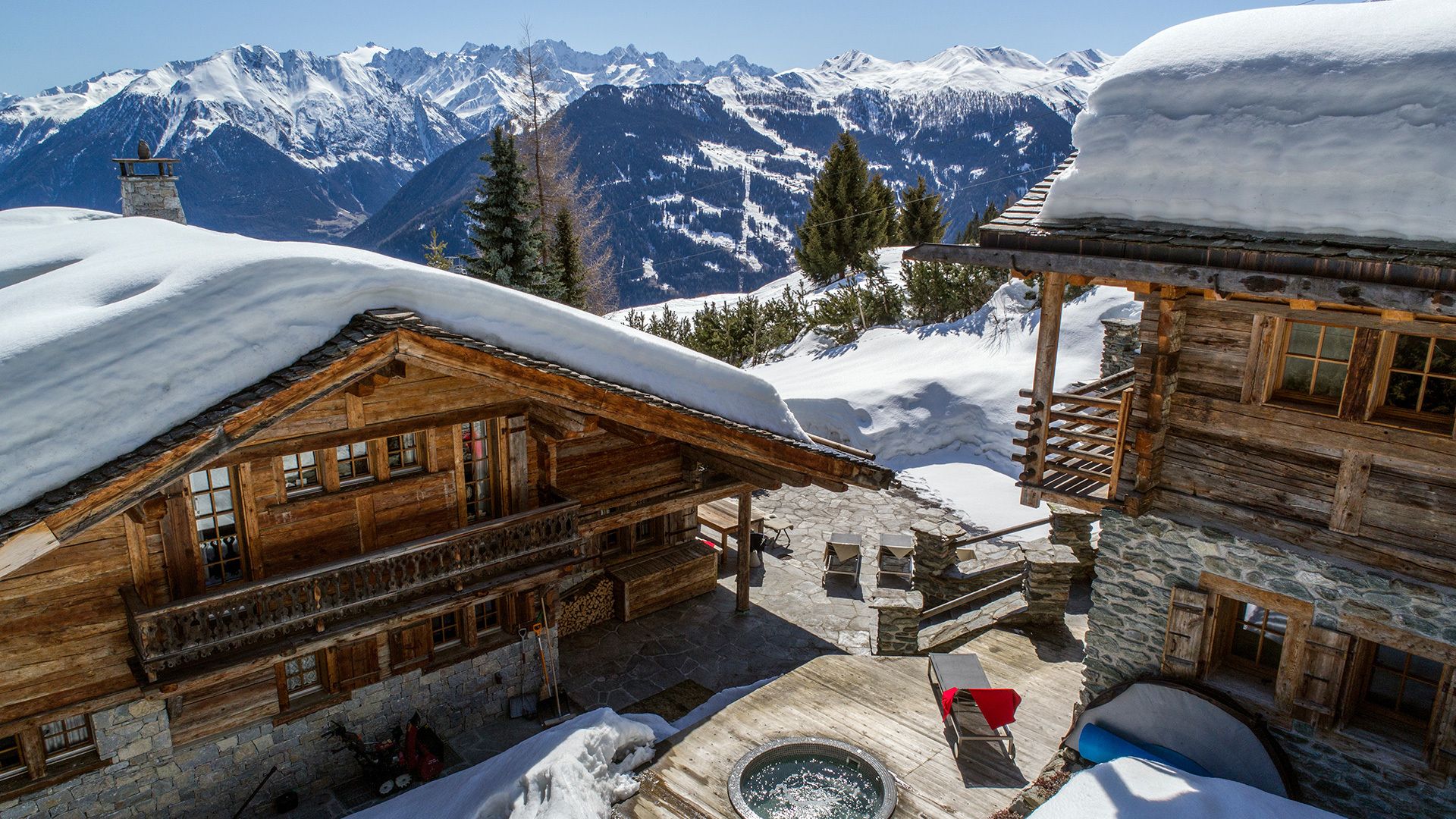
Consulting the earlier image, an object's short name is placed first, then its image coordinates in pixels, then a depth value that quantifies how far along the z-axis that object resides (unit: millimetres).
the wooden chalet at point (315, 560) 9320
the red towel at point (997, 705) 10914
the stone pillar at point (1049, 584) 14562
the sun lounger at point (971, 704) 10930
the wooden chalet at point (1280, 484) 8023
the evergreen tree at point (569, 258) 33844
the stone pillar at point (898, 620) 13867
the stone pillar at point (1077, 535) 16297
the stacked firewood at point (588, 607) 15766
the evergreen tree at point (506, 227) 29438
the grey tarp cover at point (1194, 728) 9172
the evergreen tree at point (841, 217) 50906
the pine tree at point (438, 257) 29331
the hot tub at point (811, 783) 9805
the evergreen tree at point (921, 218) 55406
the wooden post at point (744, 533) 16031
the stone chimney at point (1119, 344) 21453
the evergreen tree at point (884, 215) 52531
